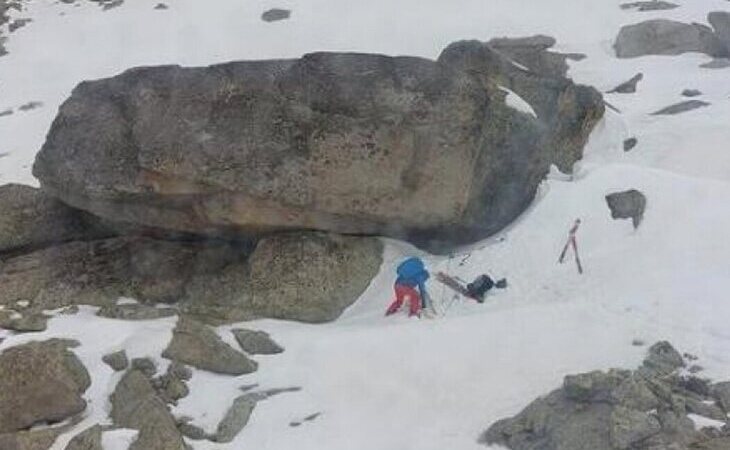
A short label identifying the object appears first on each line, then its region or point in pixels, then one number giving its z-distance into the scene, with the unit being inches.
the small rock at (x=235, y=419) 597.6
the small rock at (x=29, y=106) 1473.9
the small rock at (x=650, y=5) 1546.5
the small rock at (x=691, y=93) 1149.7
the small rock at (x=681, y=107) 1099.0
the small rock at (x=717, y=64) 1273.4
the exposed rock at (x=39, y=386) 629.9
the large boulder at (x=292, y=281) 765.9
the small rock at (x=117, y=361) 669.9
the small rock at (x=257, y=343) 689.6
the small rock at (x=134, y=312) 753.6
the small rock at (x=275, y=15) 1702.8
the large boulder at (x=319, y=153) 806.5
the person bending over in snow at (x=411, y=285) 732.0
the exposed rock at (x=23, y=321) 728.3
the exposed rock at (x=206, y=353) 666.2
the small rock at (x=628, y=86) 1210.8
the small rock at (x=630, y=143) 1011.3
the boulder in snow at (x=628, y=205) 783.0
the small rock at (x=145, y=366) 662.5
